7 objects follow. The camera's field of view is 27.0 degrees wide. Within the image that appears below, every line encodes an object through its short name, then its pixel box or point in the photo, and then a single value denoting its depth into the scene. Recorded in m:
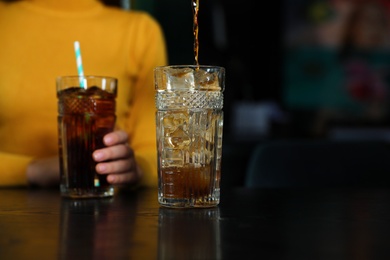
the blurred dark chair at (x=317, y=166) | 1.46
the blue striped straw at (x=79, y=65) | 1.03
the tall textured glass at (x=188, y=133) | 0.87
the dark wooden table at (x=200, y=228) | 0.60
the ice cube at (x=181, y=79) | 0.86
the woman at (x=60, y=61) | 1.42
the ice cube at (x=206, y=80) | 0.86
